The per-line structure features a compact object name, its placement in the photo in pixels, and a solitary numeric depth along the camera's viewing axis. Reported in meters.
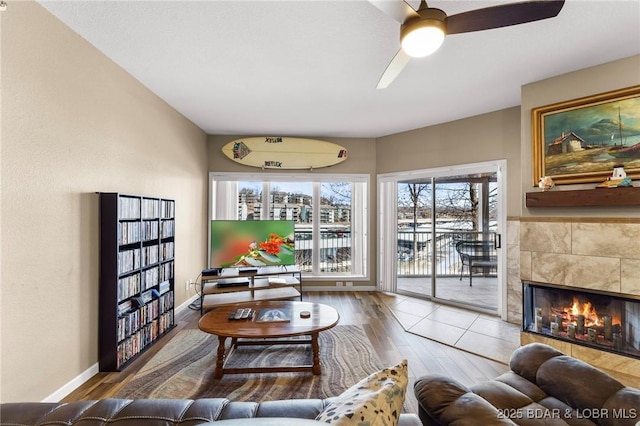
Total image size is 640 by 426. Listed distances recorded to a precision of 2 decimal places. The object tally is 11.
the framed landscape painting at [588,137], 2.43
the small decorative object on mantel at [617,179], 2.38
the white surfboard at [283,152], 4.72
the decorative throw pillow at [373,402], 0.82
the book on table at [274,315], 2.52
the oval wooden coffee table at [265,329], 2.26
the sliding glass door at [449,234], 3.96
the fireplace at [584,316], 2.40
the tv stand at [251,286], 3.61
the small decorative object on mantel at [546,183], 2.73
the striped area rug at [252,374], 2.15
